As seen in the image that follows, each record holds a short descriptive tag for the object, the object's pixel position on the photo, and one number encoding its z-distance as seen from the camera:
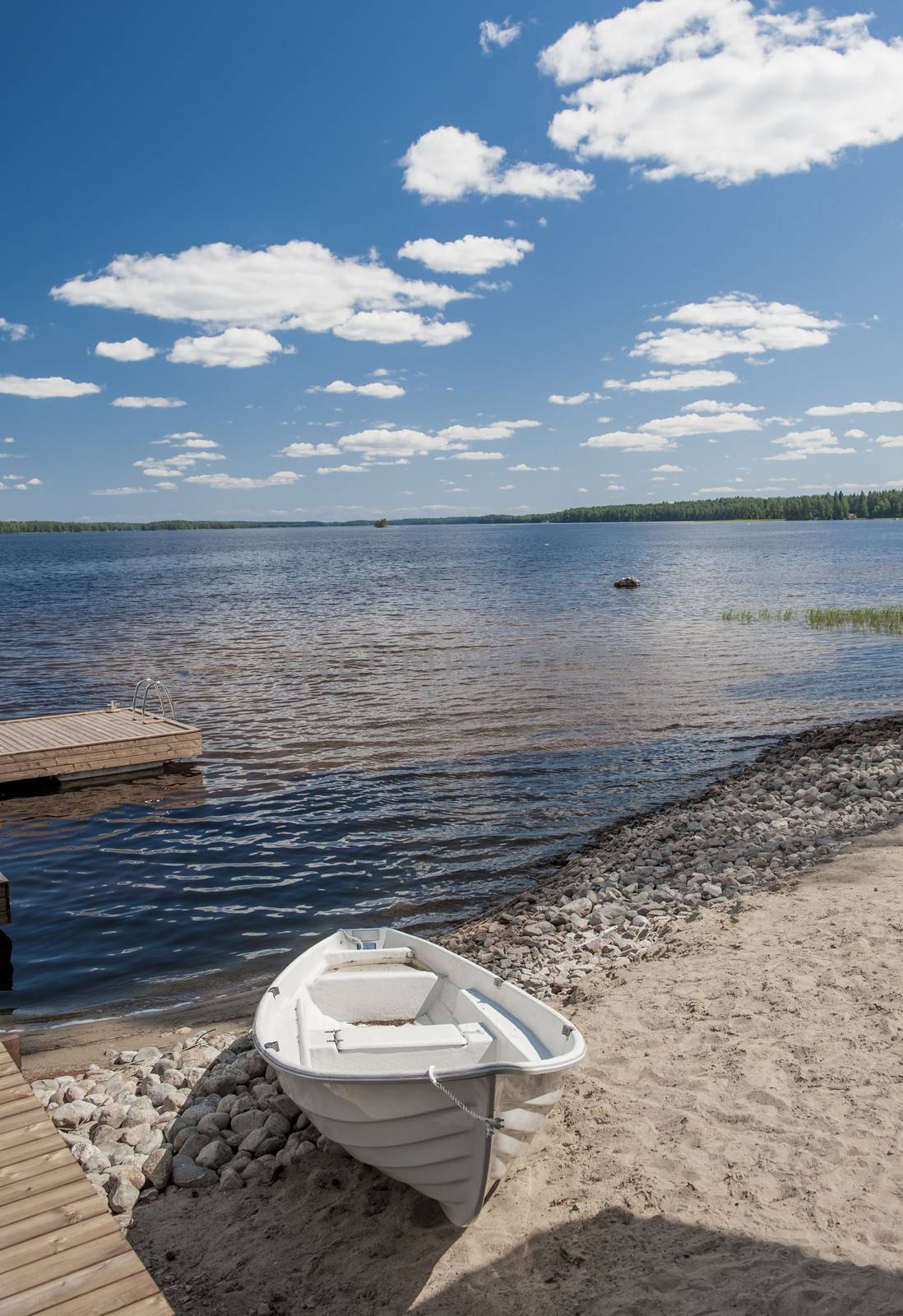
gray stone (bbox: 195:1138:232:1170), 6.69
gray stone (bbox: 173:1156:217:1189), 6.54
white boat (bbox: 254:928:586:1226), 5.43
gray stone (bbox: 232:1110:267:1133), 7.01
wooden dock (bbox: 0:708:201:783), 18.08
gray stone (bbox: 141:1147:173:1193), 6.55
